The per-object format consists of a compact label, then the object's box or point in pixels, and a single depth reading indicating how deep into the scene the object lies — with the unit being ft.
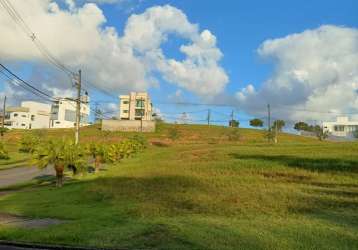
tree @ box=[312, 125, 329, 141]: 375.68
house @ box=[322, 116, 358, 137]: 570.46
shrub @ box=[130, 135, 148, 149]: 240.20
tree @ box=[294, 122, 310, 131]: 523.29
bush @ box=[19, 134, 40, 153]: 229.82
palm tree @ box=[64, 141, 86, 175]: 94.73
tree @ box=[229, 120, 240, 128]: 506.23
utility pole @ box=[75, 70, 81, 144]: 142.75
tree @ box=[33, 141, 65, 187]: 94.07
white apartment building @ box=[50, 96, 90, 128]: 622.13
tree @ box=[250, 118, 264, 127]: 492.13
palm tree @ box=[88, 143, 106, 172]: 129.29
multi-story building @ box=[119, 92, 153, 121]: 531.74
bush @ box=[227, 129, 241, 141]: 320.74
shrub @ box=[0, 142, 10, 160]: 185.16
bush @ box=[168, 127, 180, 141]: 322.55
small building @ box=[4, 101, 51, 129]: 591.37
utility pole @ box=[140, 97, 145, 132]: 508.86
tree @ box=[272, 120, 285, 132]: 458.50
